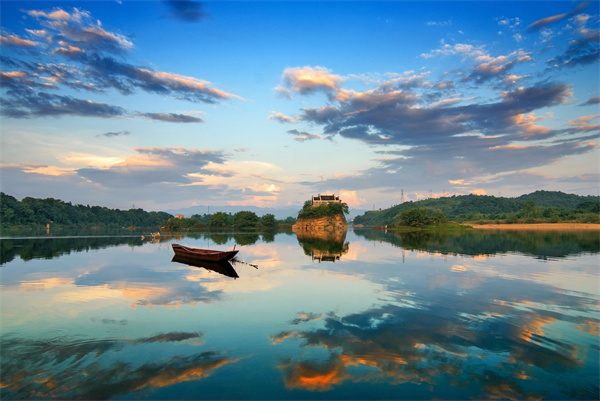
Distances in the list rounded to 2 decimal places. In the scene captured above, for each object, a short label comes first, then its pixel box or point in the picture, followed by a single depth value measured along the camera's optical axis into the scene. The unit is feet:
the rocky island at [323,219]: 529.45
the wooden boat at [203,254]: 115.55
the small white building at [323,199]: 602.85
